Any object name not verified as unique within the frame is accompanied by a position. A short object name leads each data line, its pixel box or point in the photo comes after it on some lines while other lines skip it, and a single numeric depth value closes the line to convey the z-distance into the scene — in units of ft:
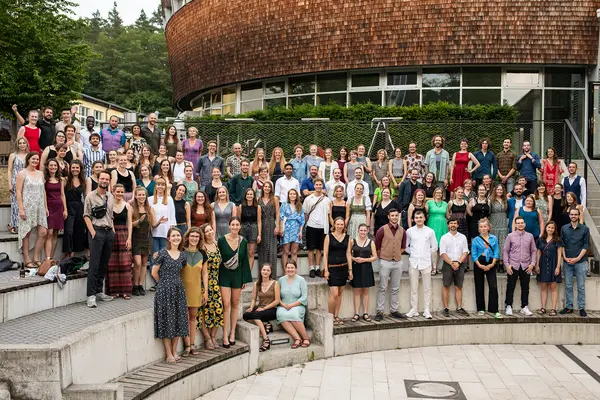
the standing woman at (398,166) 43.39
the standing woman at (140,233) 32.24
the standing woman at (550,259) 37.99
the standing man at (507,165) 44.46
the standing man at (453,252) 37.42
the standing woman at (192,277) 27.89
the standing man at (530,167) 43.88
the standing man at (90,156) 38.29
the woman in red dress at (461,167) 43.52
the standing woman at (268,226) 36.58
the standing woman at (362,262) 35.73
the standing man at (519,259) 37.83
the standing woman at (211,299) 29.50
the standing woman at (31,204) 30.68
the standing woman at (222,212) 34.81
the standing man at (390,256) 36.81
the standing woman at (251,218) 35.70
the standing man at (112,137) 41.52
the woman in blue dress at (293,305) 33.40
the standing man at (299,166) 41.83
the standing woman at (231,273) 30.35
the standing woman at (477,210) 39.29
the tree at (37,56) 81.08
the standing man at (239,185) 38.14
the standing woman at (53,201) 31.30
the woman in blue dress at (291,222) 37.37
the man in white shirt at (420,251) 37.11
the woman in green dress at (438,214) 38.75
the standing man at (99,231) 29.53
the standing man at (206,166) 41.29
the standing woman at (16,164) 33.53
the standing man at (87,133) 39.63
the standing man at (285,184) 38.75
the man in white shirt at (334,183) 39.27
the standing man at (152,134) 42.88
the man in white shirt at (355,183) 39.11
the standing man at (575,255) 37.78
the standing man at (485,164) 44.21
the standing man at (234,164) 41.63
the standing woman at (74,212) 32.35
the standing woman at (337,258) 35.40
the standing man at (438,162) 44.01
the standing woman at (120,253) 30.91
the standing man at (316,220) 37.83
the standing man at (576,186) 42.29
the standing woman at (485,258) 37.70
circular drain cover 28.89
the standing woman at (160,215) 33.14
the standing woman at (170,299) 26.50
